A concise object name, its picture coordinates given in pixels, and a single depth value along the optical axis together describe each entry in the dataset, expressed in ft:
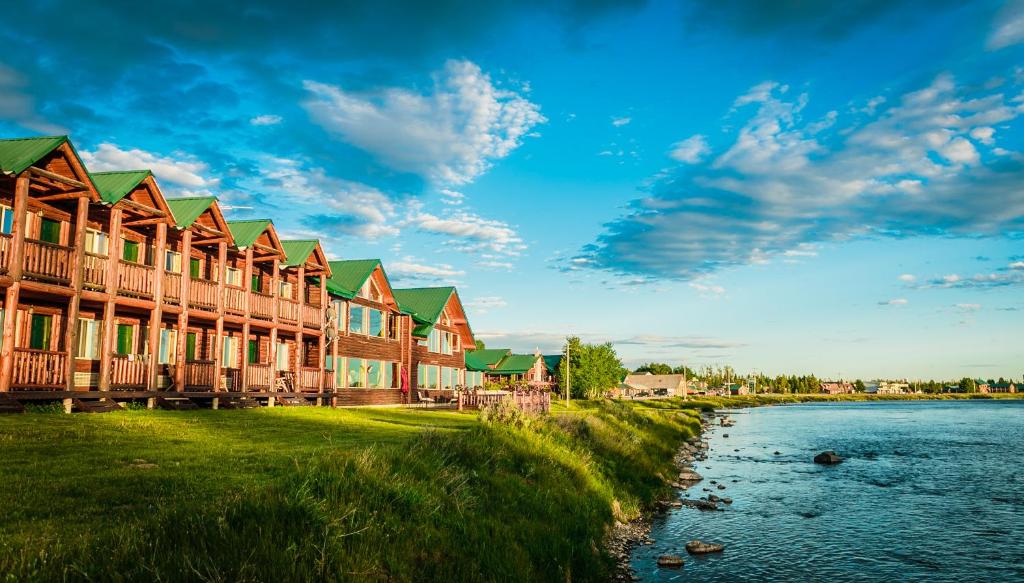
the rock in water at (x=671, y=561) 45.37
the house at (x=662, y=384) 544.62
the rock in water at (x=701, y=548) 48.93
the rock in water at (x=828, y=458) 108.17
